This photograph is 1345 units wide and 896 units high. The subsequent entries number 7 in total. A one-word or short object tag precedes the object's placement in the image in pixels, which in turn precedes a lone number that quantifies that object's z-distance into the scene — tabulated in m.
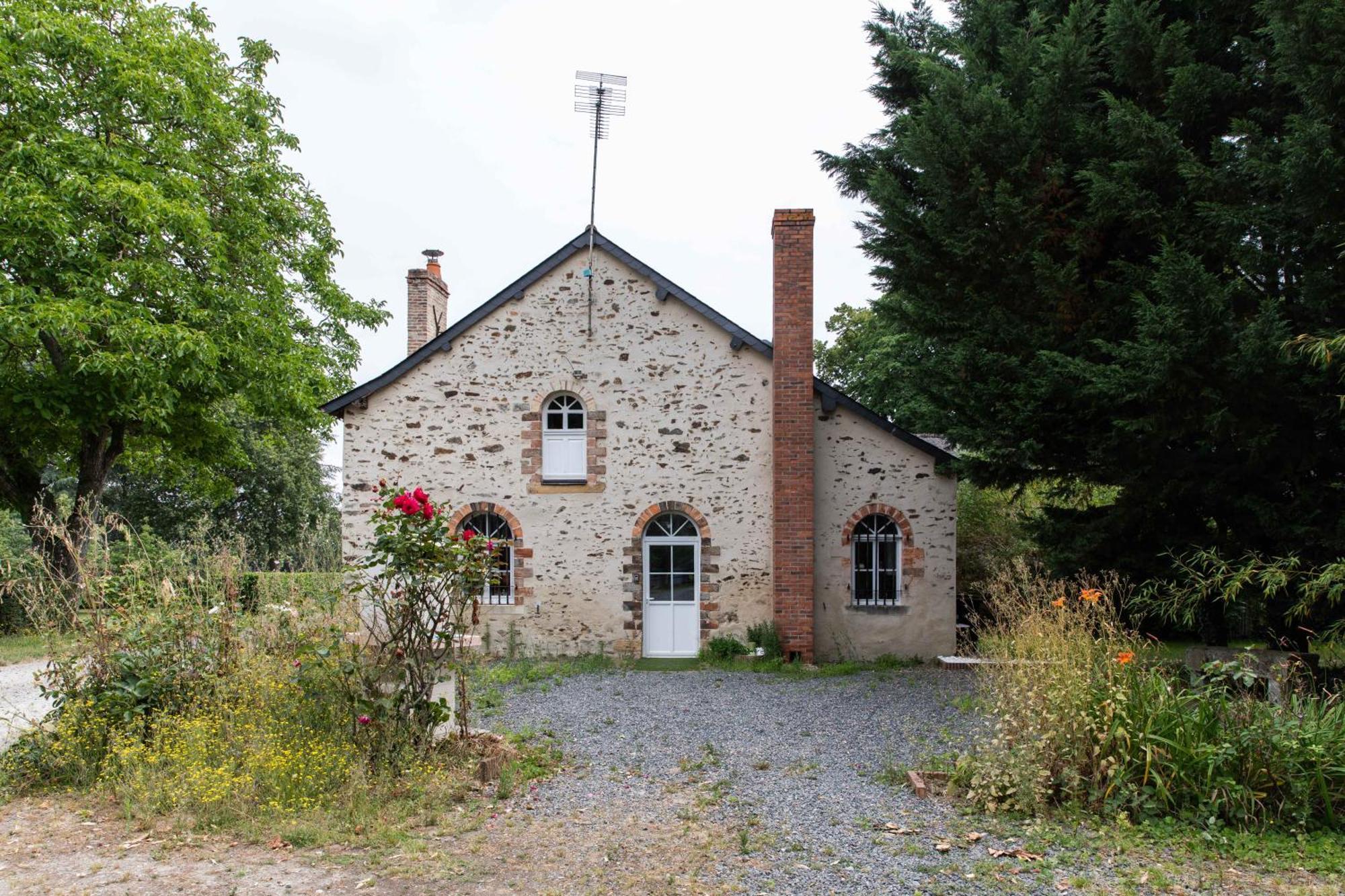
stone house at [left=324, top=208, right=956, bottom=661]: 13.31
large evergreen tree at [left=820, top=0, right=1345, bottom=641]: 7.87
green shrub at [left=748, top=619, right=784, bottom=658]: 12.75
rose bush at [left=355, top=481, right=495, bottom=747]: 6.59
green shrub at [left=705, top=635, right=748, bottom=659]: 12.97
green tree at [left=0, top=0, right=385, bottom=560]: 13.32
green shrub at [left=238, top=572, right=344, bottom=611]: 7.79
